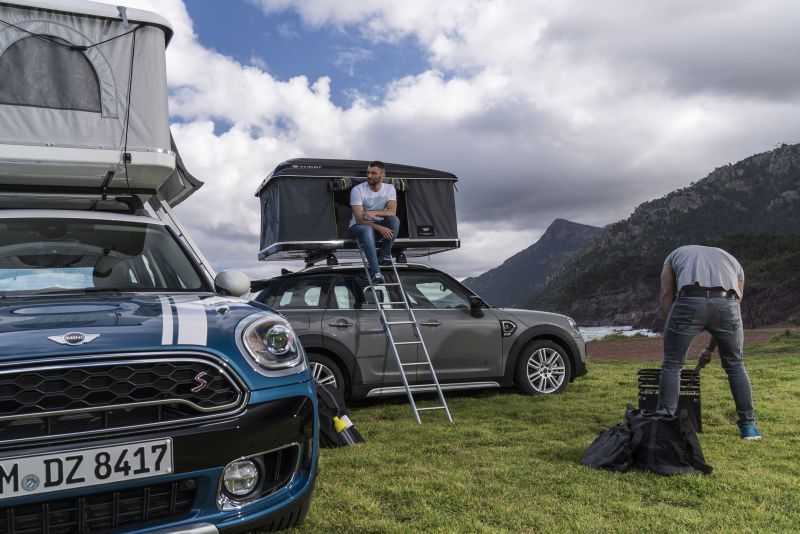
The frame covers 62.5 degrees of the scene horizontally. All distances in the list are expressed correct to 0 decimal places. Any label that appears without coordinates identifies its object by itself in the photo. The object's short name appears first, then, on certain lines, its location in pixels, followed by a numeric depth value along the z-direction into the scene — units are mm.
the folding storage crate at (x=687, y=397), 5266
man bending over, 4879
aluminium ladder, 6539
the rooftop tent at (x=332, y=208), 7562
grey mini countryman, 6715
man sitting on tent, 7301
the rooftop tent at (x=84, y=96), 4188
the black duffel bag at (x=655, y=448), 4090
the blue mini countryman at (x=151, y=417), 2264
